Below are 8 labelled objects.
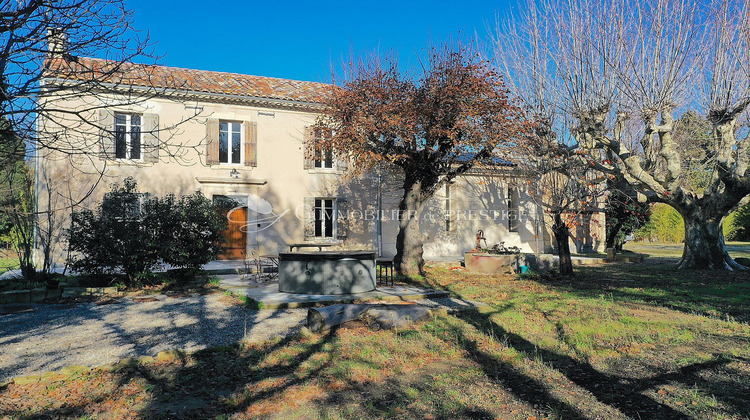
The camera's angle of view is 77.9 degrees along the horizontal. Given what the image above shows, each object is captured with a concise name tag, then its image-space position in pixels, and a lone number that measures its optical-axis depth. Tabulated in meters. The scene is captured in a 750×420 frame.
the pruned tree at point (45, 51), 3.20
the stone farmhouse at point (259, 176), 14.29
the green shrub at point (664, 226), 29.35
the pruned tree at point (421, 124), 11.39
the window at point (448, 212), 19.28
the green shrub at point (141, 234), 9.23
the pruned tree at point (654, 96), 10.09
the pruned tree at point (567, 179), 12.27
